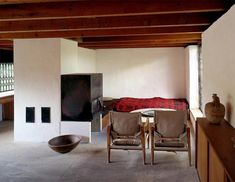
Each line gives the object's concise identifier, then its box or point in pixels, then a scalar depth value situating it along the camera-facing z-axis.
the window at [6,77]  5.71
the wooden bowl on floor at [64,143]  3.41
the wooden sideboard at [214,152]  1.48
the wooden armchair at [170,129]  3.09
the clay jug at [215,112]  2.37
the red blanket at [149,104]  5.58
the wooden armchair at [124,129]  3.17
